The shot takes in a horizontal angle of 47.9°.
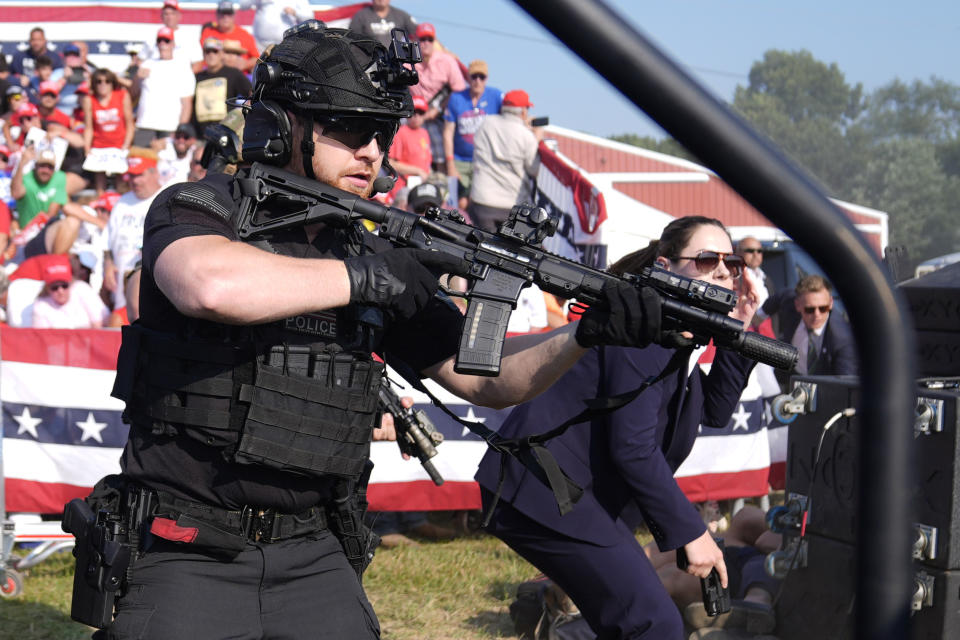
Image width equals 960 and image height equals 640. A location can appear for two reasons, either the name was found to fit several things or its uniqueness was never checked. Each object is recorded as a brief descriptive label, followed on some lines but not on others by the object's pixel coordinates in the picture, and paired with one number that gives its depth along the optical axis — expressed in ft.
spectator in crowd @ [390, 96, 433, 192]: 39.24
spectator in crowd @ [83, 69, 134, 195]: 41.93
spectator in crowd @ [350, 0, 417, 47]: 43.87
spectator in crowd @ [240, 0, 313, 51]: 44.19
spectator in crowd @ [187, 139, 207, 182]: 32.25
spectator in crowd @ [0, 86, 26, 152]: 44.55
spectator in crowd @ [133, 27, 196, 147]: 41.91
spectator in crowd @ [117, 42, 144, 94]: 44.21
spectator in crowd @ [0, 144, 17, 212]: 41.70
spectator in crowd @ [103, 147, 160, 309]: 32.24
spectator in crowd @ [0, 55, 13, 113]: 47.14
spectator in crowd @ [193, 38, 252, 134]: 39.73
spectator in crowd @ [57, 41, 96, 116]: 47.96
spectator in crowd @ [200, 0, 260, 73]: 41.68
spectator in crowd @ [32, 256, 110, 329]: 26.50
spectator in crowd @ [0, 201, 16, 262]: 37.37
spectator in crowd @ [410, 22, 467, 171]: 42.96
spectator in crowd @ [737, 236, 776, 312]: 33.12
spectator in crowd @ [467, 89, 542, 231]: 38.55
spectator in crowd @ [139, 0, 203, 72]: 43.81
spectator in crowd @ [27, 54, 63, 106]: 48.29
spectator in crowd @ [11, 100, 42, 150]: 44.29
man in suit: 23.94
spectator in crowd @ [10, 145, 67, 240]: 39.60
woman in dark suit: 12.11
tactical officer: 8.18
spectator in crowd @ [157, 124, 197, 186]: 37.32
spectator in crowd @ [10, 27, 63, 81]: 51.11
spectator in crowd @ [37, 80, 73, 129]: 44.45
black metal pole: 2.37
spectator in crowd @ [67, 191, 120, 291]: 34.30
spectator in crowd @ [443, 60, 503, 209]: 43.32
